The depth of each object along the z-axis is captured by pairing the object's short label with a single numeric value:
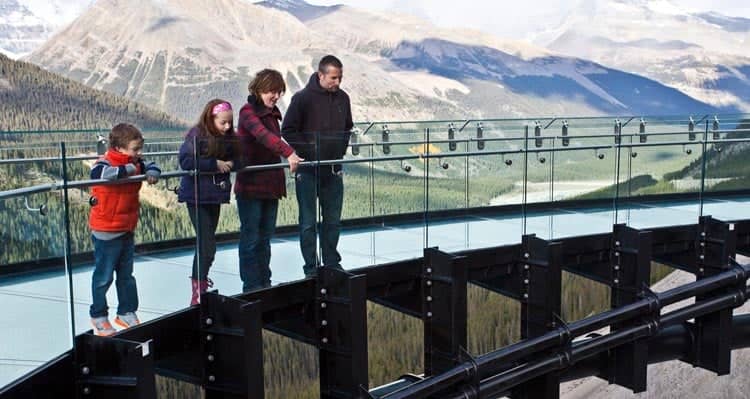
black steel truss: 7.09
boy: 6.59
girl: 7.31
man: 8.65
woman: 7.90
